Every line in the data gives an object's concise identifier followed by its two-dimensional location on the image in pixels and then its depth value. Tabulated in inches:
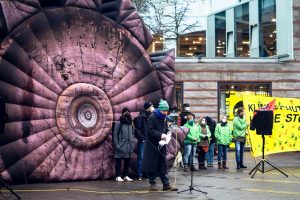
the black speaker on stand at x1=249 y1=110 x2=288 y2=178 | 677.8
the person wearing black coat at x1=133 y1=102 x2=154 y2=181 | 639.8
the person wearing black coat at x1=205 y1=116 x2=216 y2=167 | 834.8
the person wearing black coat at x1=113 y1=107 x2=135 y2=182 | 627.8
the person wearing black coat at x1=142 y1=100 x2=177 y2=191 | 550.0
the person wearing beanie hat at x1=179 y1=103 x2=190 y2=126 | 815.1
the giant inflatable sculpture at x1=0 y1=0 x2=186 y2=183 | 585.6
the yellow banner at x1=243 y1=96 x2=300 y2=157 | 803.9
